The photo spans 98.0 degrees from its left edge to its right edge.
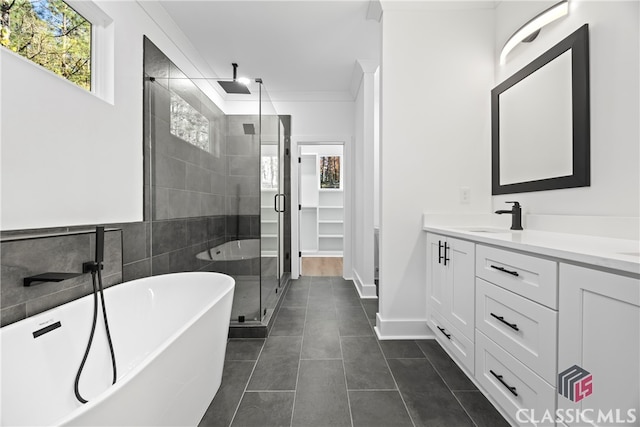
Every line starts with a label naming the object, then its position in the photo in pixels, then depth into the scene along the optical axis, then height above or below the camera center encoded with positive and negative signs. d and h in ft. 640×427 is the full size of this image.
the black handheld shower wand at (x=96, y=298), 4.00 -1.45
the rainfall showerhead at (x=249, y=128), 8.41 +2.48
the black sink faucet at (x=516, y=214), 5.94 -0.08
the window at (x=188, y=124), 7.79 +2.56
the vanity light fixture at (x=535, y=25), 5.17 +3.76
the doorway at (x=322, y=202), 19.53 +0.57
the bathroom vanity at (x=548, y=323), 2.56 -1.38
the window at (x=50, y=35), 4.19 +2.93
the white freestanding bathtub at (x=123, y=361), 2.67 -1.98
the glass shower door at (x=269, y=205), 8.51 +0.18
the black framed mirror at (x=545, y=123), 4.88 +1.83
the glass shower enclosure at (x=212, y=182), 7.31 +0.82
